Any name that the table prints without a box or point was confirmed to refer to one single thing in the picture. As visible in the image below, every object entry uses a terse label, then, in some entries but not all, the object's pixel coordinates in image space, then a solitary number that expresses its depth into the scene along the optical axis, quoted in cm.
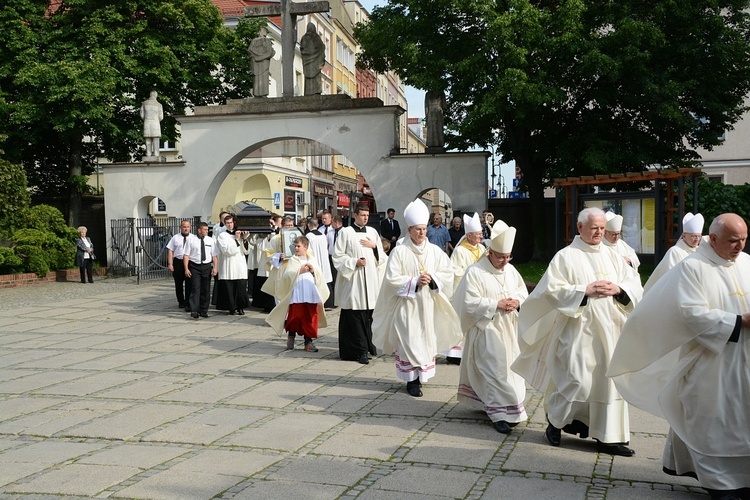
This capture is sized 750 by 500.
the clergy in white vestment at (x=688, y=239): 907
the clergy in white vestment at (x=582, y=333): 606
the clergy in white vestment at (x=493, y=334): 681
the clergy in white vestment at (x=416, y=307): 825
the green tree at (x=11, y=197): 2331
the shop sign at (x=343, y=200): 5666
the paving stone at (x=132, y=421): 673
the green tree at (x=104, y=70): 2544
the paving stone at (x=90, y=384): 846
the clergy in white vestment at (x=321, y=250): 1371
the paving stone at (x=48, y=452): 597
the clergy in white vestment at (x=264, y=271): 1567
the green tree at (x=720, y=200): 2348
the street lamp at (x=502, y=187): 4446
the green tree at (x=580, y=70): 2003
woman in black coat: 2266
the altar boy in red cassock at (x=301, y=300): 1121
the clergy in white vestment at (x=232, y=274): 1538
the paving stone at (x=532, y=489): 507
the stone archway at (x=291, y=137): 2038
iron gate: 2294
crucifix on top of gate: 2156
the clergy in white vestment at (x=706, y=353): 477
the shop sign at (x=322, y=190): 5016
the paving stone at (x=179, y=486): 510
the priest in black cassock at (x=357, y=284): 1049
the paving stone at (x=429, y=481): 519
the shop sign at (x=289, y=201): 4375
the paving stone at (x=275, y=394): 788
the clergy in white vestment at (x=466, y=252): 1003
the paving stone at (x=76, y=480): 523
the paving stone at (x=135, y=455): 584
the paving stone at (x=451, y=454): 584
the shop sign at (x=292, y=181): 4378
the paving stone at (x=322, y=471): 543
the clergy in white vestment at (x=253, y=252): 1703
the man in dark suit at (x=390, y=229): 1913
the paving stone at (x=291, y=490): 508
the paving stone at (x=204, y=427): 650
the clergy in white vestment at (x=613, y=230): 870
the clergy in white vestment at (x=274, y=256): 1243
